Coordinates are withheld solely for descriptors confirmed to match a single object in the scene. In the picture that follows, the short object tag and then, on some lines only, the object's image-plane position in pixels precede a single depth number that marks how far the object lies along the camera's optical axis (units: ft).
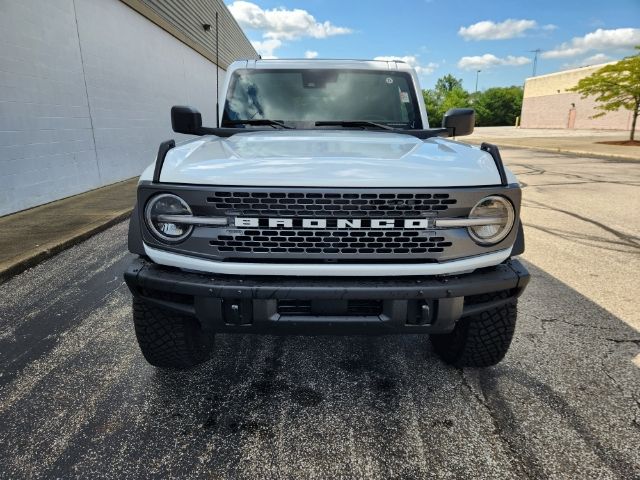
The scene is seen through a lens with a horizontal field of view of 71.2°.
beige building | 146.12
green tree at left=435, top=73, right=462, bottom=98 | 338.13
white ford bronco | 6.51
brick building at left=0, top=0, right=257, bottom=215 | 22.62
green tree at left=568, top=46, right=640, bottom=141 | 73.67
